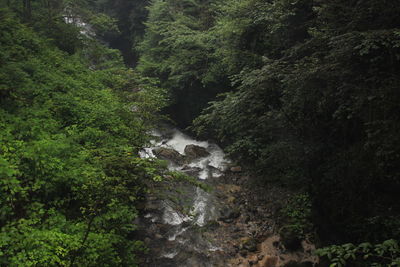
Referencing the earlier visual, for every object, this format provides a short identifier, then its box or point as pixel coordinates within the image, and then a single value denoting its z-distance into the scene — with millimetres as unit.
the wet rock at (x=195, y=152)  14977
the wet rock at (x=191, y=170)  13120
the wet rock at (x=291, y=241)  8055
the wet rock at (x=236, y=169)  13145
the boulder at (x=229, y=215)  9894
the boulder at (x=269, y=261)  7777
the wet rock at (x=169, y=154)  14328
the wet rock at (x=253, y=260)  7926
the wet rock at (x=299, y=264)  7324
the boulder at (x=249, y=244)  8359
